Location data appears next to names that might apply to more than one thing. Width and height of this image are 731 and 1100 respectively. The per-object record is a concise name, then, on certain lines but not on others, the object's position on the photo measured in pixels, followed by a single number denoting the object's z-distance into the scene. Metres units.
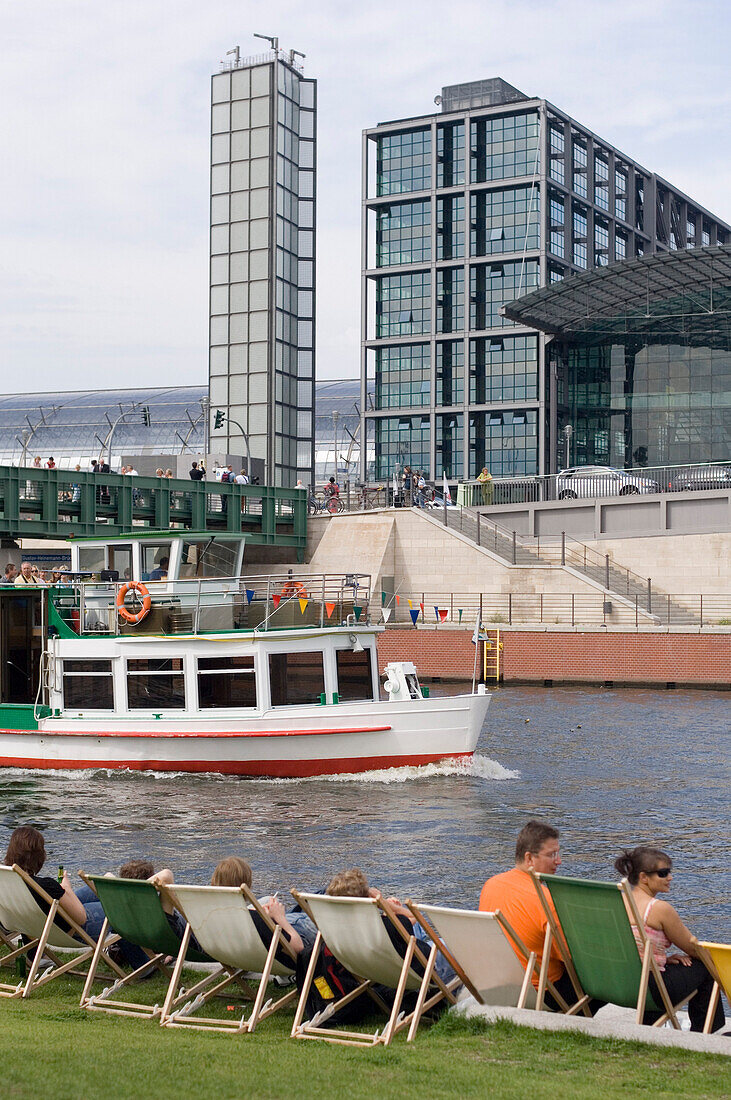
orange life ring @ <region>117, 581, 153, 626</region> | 25.59
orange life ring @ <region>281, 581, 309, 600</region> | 25.20
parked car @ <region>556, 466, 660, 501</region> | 60.38
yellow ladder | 46.94
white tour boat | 24.52
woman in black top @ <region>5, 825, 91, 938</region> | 10.02
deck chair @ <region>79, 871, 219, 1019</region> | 9.38
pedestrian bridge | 54.59
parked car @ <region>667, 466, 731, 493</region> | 57.41
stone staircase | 53.75
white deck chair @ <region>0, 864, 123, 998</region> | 9.80
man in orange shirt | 8.86
